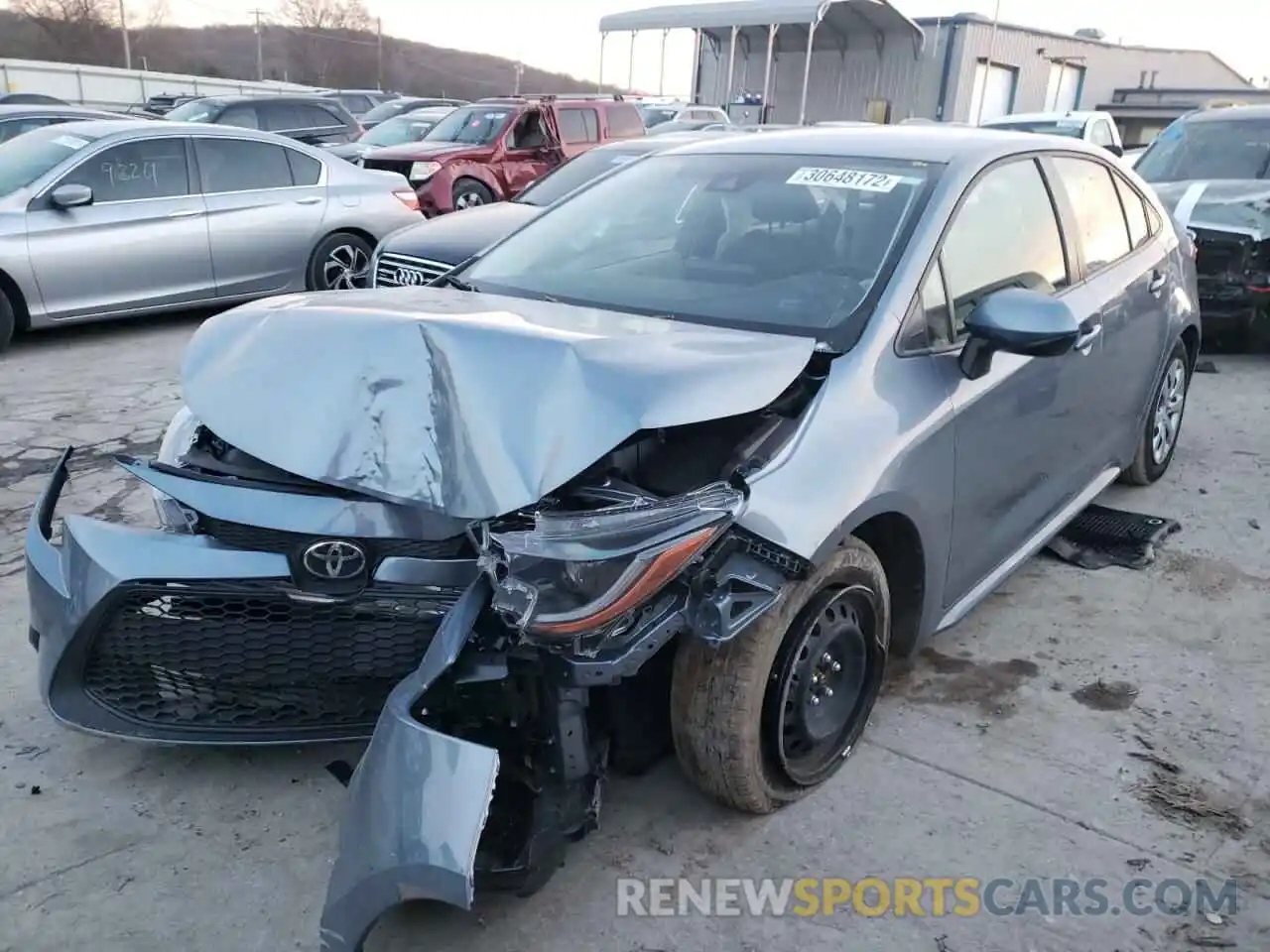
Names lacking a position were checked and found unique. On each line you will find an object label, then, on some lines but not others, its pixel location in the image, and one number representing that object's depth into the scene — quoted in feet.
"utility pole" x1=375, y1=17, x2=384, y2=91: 262.06
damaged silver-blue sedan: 7.06
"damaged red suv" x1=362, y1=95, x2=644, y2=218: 38.83
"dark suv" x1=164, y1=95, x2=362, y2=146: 46.96
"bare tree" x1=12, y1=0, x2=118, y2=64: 193.06
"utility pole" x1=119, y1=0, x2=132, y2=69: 167.79
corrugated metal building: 90.22
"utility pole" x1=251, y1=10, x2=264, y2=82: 221.05
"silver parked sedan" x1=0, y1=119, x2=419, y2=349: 23.17
